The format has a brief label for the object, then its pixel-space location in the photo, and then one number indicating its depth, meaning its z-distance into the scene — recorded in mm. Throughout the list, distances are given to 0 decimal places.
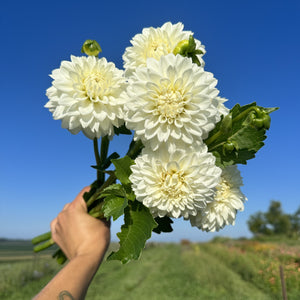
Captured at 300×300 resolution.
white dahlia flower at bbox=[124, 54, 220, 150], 253
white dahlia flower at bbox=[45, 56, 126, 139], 285
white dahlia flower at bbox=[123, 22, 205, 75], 309
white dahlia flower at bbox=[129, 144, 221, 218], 259
